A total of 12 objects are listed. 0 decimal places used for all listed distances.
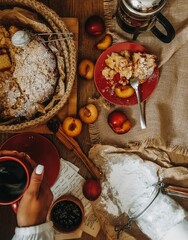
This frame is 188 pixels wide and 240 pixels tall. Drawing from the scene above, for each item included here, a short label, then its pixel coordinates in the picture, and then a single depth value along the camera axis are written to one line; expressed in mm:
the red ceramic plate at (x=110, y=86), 1204
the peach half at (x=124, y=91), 1196
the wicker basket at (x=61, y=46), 1114
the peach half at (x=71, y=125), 1195
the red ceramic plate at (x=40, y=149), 1208
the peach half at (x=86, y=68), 1207
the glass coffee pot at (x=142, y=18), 1081
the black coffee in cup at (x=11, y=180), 1014
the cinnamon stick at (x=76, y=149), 1214
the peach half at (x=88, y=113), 1209
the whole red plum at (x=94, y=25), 1195
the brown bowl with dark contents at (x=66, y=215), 1186
